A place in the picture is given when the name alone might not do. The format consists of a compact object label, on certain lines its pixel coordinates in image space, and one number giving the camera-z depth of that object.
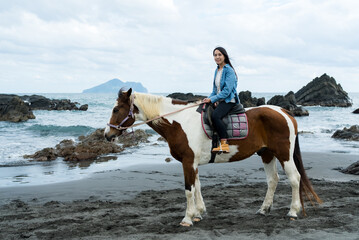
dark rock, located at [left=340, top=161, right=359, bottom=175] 8.69
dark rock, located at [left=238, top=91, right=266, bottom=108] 40.94
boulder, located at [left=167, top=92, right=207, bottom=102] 46.87
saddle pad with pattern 4.96
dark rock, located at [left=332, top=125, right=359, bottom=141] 16.50
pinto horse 4.89
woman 4.88
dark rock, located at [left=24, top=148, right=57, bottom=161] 11.52
